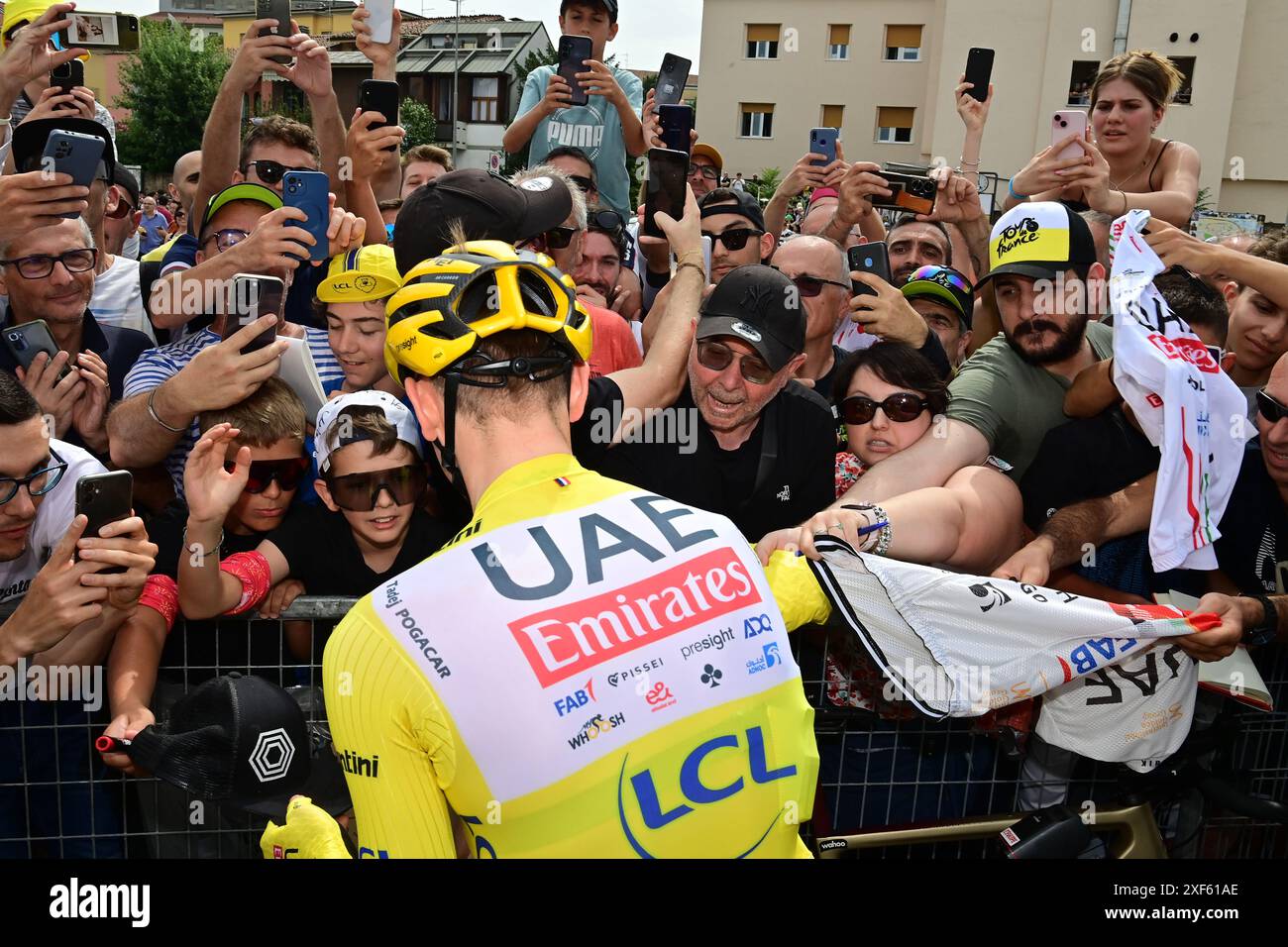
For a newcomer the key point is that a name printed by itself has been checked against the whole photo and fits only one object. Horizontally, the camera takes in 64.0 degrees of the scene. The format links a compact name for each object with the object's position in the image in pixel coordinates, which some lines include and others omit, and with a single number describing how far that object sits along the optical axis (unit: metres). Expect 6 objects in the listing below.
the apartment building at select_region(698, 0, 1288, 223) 39.16
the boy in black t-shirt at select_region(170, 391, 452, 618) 3.39
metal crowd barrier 3.08
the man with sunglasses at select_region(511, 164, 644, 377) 4.28
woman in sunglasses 3.08
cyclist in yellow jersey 1.85
